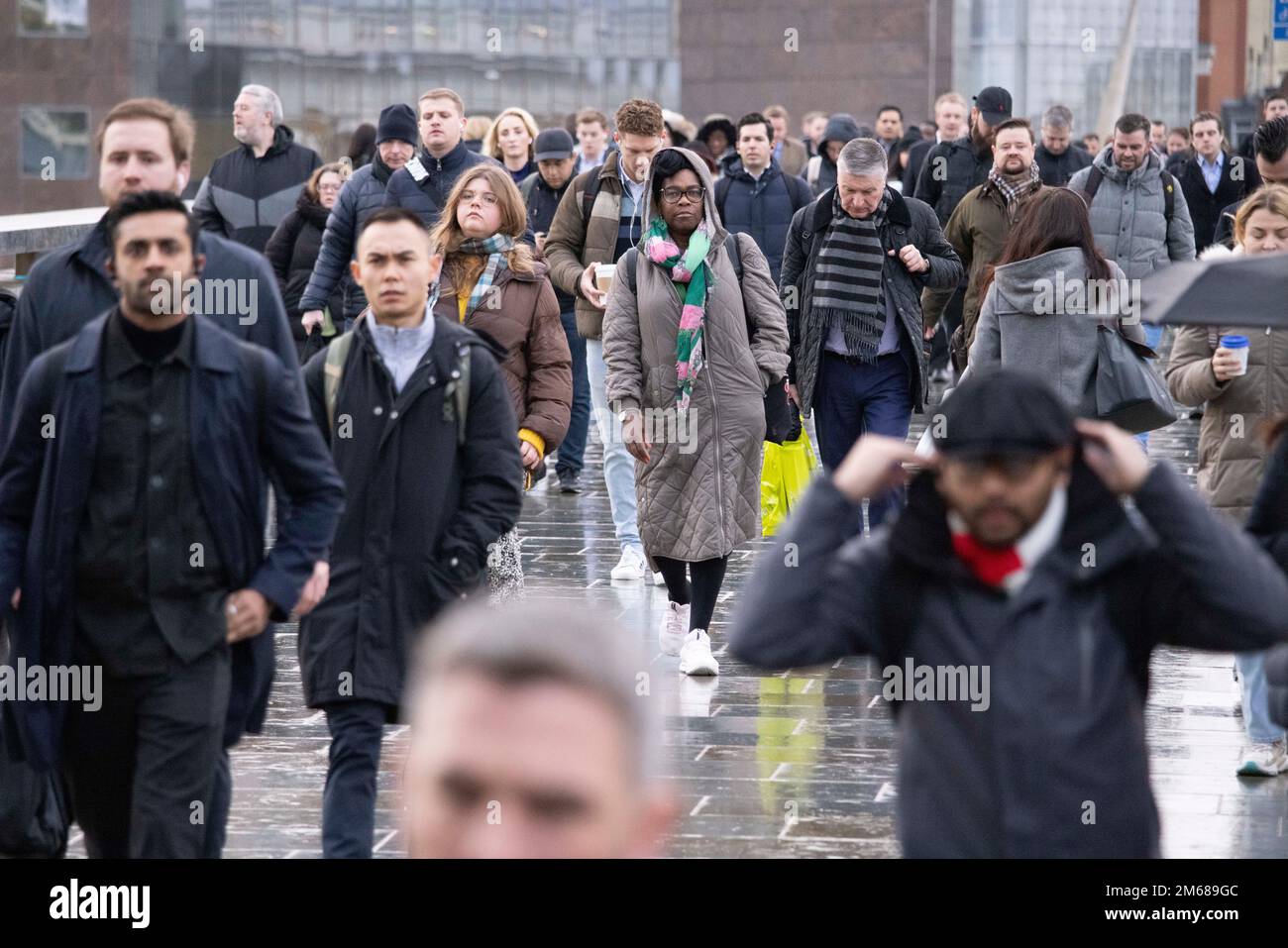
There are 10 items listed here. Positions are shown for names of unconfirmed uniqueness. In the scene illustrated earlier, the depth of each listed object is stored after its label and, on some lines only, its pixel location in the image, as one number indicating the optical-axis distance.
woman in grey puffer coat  18.06
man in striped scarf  20.03
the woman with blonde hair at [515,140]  32.00
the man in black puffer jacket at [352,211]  20.53
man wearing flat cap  7.47
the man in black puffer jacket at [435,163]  20.84
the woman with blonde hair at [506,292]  16.05
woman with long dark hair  17.14
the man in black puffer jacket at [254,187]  26.14
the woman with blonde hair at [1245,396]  15.13
